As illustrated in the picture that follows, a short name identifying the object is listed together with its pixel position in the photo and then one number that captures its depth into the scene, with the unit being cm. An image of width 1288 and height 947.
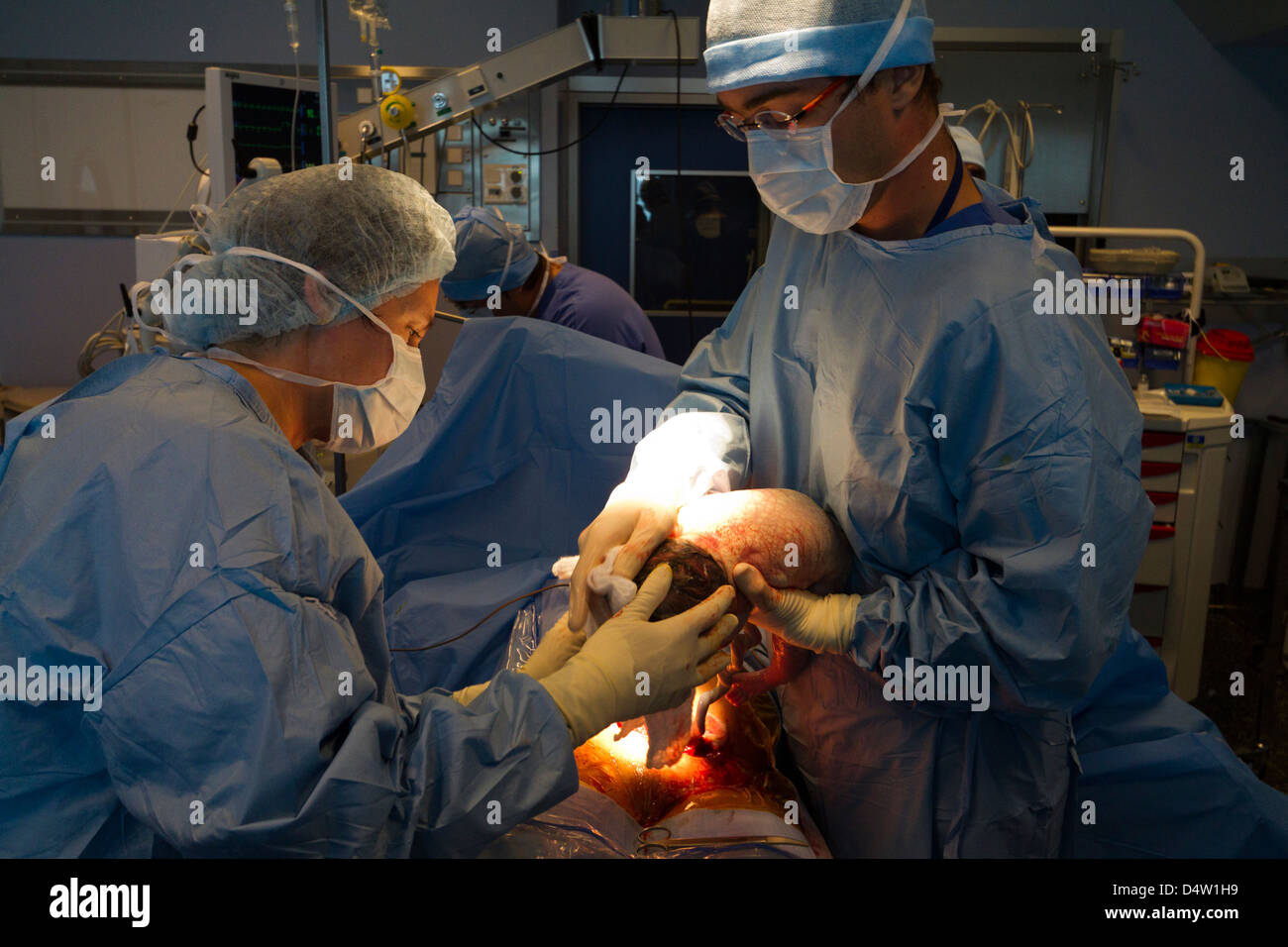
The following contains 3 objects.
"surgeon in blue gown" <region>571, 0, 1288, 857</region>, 126
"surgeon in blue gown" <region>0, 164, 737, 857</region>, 95
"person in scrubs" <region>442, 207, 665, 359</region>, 311
